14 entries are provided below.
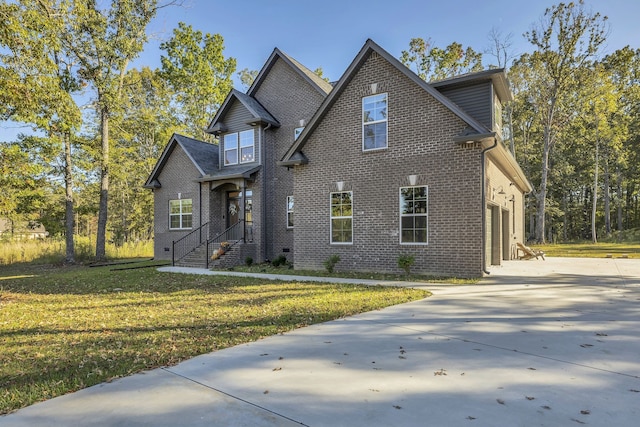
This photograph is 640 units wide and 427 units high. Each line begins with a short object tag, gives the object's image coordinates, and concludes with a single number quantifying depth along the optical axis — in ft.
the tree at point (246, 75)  129.59
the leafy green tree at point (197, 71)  93.66
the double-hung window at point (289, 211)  57.11
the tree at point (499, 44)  97.04
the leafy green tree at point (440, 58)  102.22
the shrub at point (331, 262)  42.29
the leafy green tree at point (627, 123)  94.17
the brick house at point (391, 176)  36.70
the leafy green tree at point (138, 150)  76.74
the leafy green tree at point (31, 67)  30.32
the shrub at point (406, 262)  37.55
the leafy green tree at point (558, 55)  83.51
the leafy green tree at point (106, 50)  62.95
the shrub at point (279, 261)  51.42
